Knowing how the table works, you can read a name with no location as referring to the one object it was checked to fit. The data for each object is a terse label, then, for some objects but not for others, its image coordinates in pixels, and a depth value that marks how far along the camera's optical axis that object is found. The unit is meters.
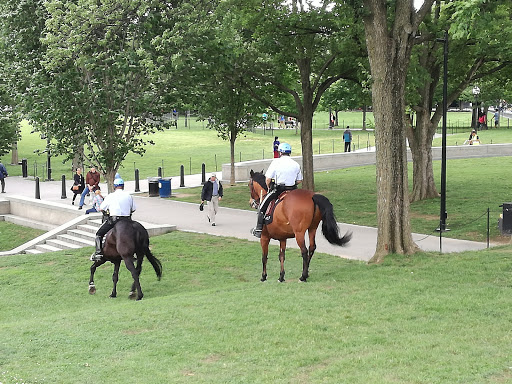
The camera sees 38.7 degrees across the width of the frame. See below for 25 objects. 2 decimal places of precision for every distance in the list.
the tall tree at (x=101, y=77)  19.31
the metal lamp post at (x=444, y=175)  21.01
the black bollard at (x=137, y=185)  33.41
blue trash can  31.16
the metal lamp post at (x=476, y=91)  37.09
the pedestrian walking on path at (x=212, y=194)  23.19
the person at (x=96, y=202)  24.27
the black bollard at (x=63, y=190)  31.80
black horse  14.33
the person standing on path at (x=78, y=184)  29.23
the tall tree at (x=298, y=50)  24.91
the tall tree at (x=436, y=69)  24.14
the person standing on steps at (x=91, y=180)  27.48
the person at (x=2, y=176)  34.38
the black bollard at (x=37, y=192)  31.12
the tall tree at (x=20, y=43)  21.31
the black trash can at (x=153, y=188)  31.50
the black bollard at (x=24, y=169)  41.62
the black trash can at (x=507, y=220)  18.16
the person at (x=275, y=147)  39.94
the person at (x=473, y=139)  49.22
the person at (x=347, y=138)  48.53
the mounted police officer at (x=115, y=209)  14.44
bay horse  13.50
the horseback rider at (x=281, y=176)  13.82
